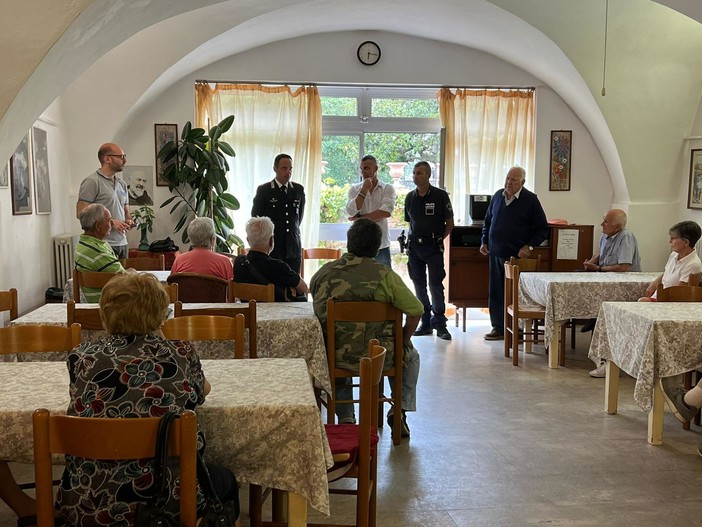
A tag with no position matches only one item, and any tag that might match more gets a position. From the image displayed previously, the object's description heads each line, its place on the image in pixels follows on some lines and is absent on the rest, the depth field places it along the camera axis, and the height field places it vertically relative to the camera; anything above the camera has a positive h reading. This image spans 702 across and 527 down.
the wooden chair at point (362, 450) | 2.55 -0.93
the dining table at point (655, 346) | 4.11 -0.86
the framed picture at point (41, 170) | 6.64 +0.26
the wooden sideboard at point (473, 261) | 8.04 -0.71
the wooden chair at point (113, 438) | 1.87 -0.60
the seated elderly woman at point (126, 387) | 1.98 -0.52
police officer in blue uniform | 7.20 -0.36
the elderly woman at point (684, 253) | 5.16 -0.42
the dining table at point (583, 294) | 5.80 -0.78
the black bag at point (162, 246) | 7.62 -0.49
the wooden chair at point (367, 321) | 3.82 -0.76
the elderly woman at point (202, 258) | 4.69 -0.38
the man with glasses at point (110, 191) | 5.62 +0.05
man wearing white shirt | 7.08 -0.04
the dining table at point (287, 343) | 3.88 -0.76
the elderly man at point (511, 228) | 6.97 -0.31
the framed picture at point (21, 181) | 6.11 +0.15
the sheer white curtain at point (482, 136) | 8.57 +0.68
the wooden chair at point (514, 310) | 6.11 -0.96
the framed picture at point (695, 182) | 7.86 +0.12
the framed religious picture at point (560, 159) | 8.66 +0.41
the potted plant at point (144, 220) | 7.91 -0.24
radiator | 7.15 -0.58
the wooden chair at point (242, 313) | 3.57 -0.57
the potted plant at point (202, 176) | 7.75 +0.23
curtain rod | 8.31 +1.26
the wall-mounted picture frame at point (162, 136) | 8.09 +0.67
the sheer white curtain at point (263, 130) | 8.32 +0.75
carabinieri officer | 6.93 -0.11
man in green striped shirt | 4.48 -0.30
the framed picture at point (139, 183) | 8.09 +0.16
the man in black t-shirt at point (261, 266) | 4.43 -0.41
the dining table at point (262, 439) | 2.30 -0.75
